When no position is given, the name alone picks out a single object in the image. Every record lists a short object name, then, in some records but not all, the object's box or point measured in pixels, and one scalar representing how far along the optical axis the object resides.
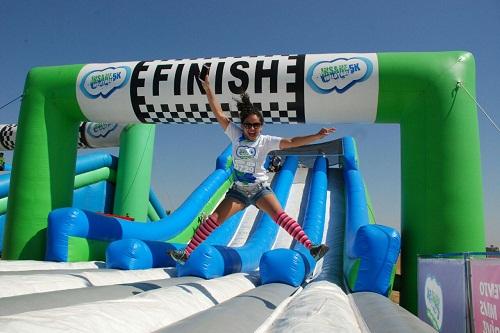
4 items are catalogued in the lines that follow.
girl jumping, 2.90
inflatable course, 2.52
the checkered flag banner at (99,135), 7.17
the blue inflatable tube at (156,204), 9.47
